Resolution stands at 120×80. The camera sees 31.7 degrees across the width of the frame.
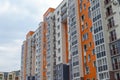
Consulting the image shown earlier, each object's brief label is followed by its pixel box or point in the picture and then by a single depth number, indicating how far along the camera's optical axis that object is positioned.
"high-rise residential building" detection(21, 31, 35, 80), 111.35
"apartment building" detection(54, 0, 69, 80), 74.56
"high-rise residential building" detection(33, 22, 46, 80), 93.96
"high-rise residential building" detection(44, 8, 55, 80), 85.06
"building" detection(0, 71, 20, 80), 167.06
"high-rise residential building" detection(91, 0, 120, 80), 51.81
